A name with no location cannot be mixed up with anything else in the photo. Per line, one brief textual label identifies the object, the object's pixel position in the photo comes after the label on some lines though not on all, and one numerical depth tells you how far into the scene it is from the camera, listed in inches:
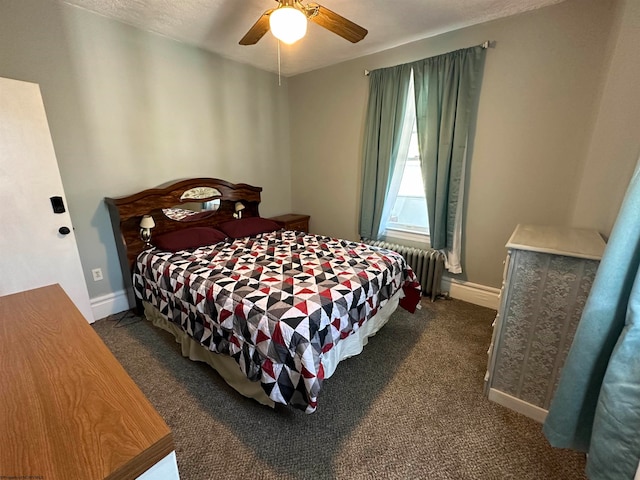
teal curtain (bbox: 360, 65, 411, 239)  113.0
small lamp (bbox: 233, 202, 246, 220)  130.8
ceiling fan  60.3
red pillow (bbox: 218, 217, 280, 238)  114.8
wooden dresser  19.5
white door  75.0
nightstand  141.6
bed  55.6
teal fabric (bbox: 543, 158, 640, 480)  32.2
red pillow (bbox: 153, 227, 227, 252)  97.2
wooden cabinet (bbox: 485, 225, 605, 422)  53.7
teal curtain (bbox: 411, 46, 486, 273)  97.9
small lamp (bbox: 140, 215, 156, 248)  98.2
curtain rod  93.2
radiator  112.9
